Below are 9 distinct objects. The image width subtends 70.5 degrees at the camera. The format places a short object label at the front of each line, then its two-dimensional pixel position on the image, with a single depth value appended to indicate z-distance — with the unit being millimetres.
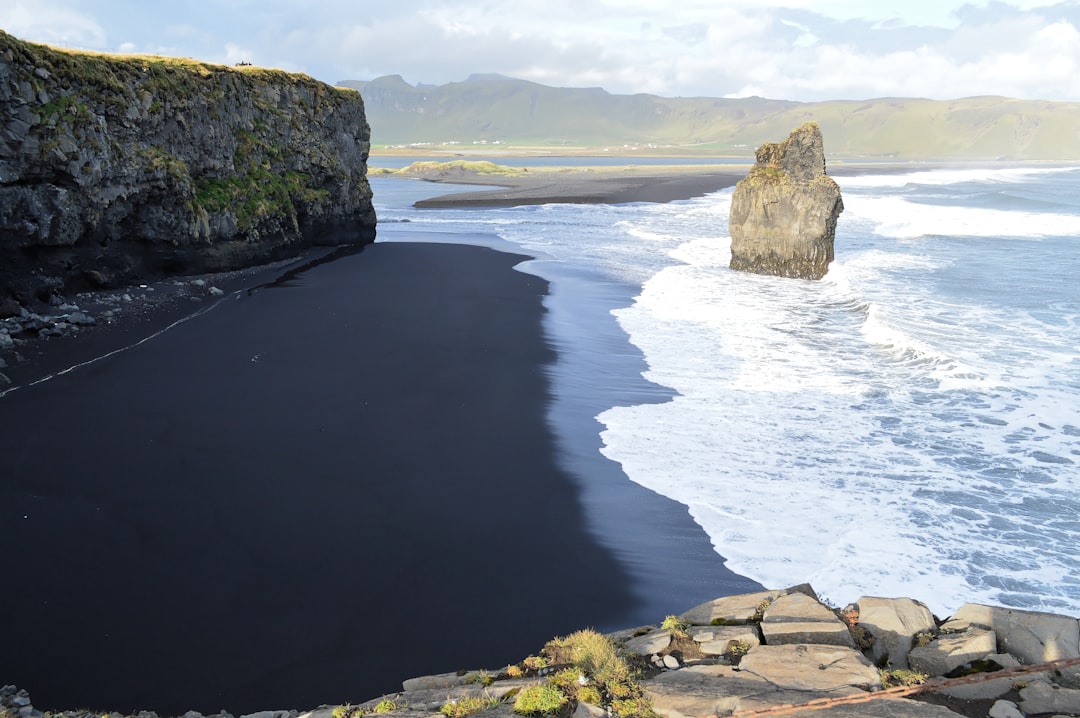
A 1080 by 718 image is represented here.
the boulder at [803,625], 6867
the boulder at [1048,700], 5921
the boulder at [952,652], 6582
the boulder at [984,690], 6188
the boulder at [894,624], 6887
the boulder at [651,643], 7098
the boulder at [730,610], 7465
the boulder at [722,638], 6935
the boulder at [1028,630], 6695
